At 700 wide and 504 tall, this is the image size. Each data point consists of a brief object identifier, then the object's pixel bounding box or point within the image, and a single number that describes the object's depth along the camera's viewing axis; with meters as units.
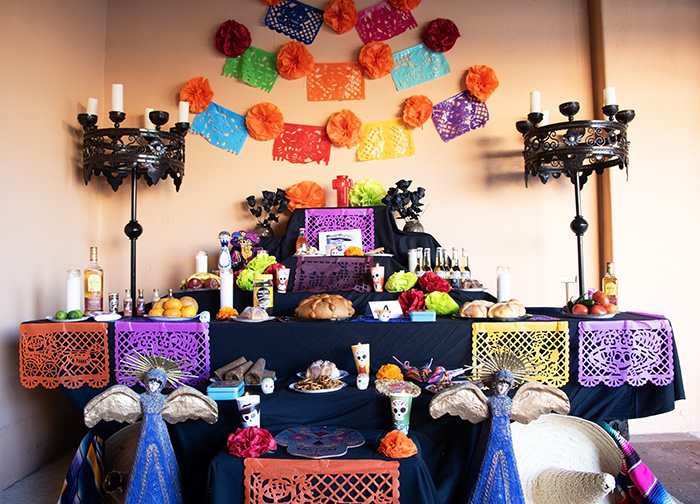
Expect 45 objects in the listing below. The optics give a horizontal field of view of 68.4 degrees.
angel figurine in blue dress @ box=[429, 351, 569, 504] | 1.90
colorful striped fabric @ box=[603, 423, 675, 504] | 2.16
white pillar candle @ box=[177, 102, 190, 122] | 3.38
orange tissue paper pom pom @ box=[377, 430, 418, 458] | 1.82
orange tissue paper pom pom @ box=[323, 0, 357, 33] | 3.76
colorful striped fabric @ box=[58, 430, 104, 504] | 2.18
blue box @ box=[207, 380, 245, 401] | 2.15
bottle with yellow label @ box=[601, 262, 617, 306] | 2.79
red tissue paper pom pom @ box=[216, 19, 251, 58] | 3.74
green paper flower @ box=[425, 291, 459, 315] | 2.67
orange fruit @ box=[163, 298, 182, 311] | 2.55
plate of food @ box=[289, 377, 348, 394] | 2.17
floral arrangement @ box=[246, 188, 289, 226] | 3.56
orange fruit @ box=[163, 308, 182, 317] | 2.53
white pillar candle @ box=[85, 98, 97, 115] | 3.23
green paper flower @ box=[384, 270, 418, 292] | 2.86
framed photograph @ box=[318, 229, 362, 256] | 3.29
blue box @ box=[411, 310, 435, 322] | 2.50
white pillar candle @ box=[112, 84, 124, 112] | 3.15
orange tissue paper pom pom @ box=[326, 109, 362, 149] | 3.69
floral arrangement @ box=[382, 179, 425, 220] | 3.45
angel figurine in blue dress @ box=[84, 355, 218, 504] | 1.93
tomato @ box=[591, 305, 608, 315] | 2.53
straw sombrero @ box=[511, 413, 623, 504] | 2.15
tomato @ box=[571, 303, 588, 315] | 2.58
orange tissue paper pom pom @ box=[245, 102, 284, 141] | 3.73
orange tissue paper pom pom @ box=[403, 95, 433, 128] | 3.70
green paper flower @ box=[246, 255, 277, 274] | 3.09
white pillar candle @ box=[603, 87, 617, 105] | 3.20
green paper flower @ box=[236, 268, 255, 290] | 2.96
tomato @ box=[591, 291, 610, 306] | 2.56
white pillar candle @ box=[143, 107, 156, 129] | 3.60
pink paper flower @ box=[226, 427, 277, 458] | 1.83
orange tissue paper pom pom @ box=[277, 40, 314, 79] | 3.73
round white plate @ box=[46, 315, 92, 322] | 2.60
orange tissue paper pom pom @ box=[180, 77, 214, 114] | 3.74
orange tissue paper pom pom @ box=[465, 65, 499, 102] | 3.68
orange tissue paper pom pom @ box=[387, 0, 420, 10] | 3.79
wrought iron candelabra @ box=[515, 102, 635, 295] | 3.12
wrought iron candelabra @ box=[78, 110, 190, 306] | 3.11
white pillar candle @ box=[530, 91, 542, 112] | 3.30
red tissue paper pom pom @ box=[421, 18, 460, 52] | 3.71
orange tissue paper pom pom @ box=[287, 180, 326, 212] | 3.64
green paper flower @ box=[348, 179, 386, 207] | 3.47
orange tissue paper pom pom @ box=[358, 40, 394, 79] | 3.70
